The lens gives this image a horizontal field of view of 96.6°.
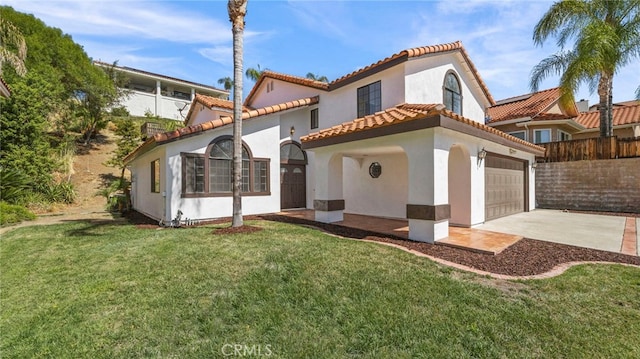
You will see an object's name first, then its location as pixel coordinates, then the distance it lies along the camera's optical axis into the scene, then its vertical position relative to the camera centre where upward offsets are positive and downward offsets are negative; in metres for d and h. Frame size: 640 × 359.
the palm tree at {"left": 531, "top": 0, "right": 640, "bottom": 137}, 14.21 +7.20
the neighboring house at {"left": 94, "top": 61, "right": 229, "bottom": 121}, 34.22 +11.76
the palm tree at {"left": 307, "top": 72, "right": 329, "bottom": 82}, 38.22 +14.40
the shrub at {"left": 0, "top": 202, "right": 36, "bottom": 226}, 11.95 -1.40
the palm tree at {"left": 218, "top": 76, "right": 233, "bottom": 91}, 47.64 +16.76
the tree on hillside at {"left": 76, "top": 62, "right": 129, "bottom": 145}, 24.31 +7.28
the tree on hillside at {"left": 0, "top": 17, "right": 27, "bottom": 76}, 12.93 +6.48
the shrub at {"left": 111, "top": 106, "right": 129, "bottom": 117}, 29.53 +7.43
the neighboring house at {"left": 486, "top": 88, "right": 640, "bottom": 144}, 19.11 +4.21
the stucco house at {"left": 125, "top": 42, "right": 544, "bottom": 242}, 7.89 +1.04
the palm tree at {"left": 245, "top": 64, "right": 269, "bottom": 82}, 34.41 +13.06
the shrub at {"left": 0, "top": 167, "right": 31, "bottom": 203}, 14.23 -0.13
